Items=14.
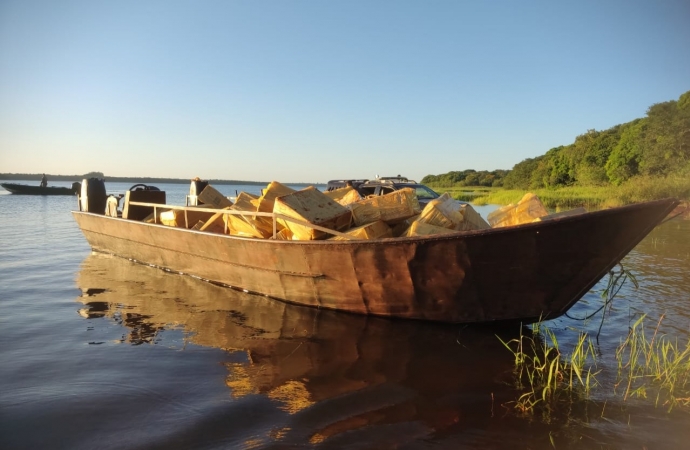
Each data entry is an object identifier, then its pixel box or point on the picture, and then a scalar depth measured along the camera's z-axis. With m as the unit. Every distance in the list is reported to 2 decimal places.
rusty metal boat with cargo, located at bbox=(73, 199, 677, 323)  4.76
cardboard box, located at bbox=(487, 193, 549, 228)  5.69
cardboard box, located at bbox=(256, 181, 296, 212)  7.32
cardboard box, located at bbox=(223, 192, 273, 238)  7.18
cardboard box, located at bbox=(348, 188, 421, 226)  6.41
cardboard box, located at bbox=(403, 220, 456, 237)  5.68
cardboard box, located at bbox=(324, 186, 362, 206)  7.95
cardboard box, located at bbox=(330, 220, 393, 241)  5.93
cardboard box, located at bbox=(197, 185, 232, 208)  9.89
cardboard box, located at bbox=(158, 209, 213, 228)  9.11
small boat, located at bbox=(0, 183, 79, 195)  52.19
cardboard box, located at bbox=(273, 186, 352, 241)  6.23
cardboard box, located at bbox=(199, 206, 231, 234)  8.48
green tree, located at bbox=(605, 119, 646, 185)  45.28
